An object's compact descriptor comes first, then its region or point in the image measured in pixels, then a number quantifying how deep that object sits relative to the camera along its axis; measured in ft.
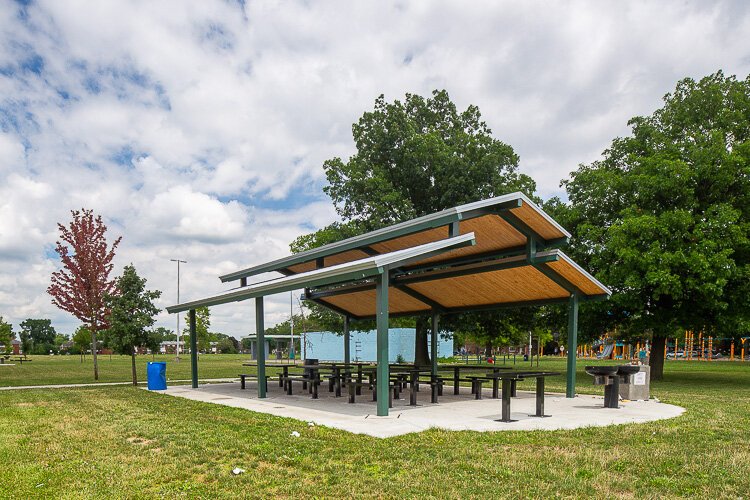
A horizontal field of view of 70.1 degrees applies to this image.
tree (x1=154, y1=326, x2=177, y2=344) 324.19
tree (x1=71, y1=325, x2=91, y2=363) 176.39
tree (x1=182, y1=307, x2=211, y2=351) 170.91
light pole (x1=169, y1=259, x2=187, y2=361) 153.24
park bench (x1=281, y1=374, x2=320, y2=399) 39.70
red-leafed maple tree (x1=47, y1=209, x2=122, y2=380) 67.92
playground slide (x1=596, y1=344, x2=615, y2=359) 212.84
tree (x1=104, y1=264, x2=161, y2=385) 53.83
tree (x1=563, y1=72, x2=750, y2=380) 55.93
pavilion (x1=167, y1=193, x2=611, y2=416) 30.86
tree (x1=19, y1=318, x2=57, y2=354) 352.73
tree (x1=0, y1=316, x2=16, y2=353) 171.43
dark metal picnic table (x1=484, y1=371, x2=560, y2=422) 28.32
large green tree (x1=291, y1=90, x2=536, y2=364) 74.28
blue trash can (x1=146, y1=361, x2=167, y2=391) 49.75
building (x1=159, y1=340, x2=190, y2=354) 297.74
